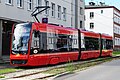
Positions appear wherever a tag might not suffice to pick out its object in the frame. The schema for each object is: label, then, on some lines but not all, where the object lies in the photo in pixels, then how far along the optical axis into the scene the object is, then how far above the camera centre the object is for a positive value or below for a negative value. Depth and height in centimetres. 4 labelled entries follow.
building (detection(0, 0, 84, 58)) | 3497 +397
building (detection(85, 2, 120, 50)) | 8950 +732
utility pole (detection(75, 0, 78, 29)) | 5716 +524
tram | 2292 +28
